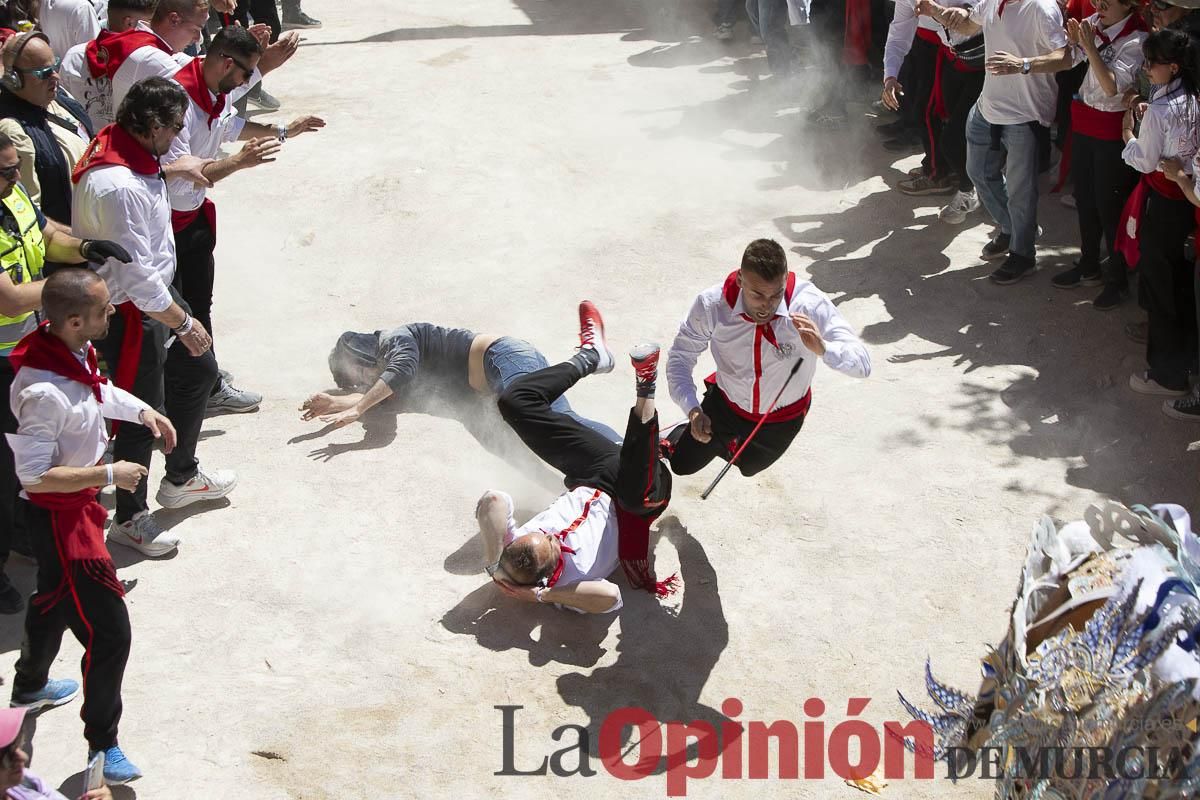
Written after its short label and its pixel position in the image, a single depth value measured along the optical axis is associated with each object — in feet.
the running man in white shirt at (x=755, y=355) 31.24
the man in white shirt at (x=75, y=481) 26.03
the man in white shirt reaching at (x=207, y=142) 36.88
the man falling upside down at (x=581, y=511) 32.24
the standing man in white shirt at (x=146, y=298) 32.53
